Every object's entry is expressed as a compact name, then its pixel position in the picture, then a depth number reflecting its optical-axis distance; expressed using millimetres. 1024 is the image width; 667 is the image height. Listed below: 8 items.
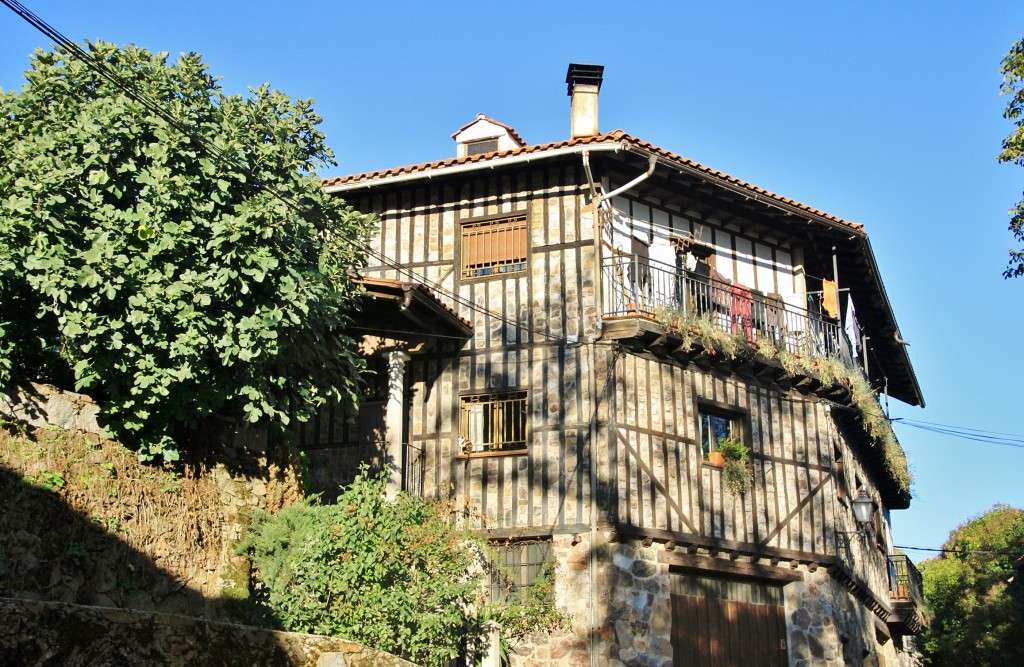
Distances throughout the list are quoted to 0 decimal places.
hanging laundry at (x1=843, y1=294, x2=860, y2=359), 20484
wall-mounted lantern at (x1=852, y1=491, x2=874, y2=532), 18719
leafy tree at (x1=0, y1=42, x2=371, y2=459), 11352
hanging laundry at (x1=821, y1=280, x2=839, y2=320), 20286
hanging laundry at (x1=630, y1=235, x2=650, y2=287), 17562
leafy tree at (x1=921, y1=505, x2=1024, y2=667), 29109
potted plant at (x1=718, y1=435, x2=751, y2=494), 17359
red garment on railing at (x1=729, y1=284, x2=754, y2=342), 18406
